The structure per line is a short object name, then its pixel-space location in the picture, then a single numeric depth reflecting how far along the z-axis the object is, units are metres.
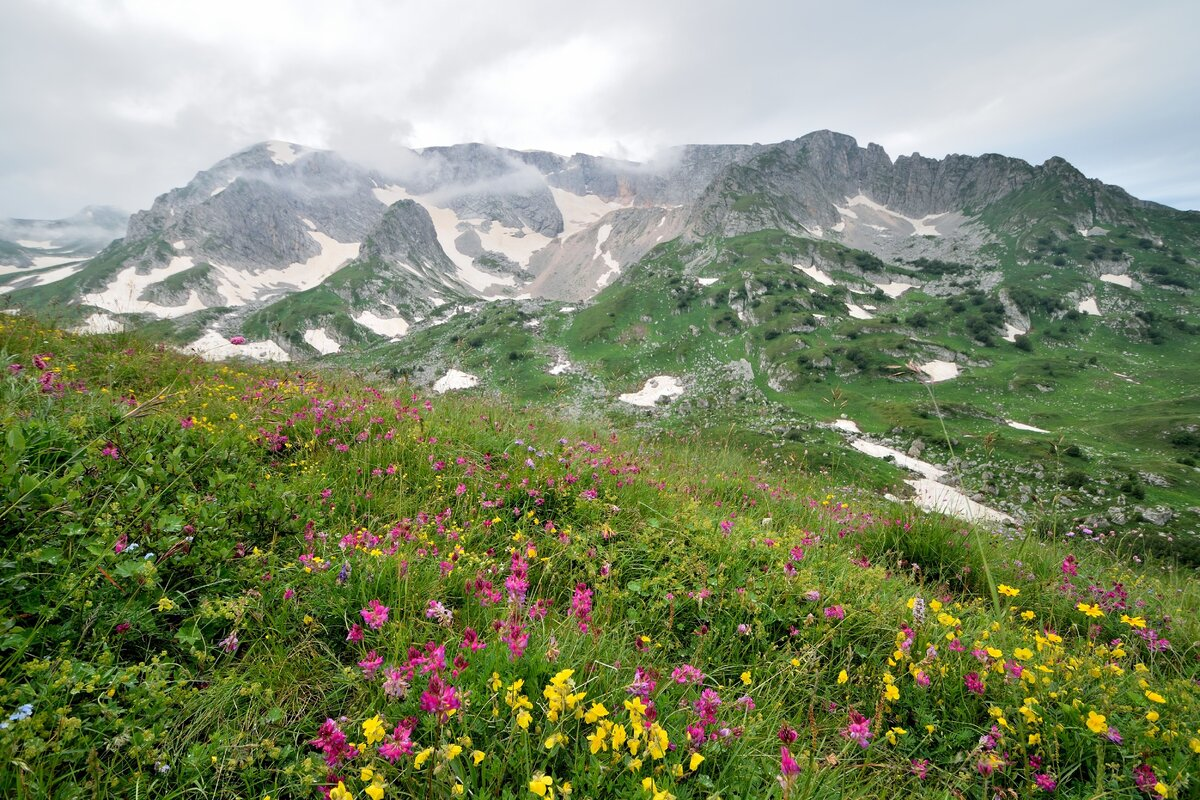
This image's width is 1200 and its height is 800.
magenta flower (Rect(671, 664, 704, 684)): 2.67
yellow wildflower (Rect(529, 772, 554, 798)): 1.55
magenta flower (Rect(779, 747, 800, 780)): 1.97
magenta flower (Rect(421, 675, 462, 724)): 1.89
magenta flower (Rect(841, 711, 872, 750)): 2.46
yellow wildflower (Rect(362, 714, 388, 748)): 1.79
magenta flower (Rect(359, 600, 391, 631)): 2.61
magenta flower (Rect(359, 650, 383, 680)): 2.34
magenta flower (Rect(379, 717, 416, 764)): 1.84
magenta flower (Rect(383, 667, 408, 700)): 2.12
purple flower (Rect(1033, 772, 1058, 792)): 2.39
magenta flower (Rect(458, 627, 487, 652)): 2.49
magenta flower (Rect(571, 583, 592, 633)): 3.07
